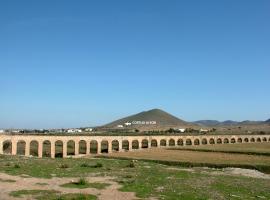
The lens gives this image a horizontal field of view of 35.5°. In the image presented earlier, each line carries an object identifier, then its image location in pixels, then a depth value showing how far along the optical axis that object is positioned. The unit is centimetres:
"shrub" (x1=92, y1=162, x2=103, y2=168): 3209
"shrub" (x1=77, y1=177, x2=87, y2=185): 2172
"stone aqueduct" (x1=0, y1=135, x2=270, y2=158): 6184
